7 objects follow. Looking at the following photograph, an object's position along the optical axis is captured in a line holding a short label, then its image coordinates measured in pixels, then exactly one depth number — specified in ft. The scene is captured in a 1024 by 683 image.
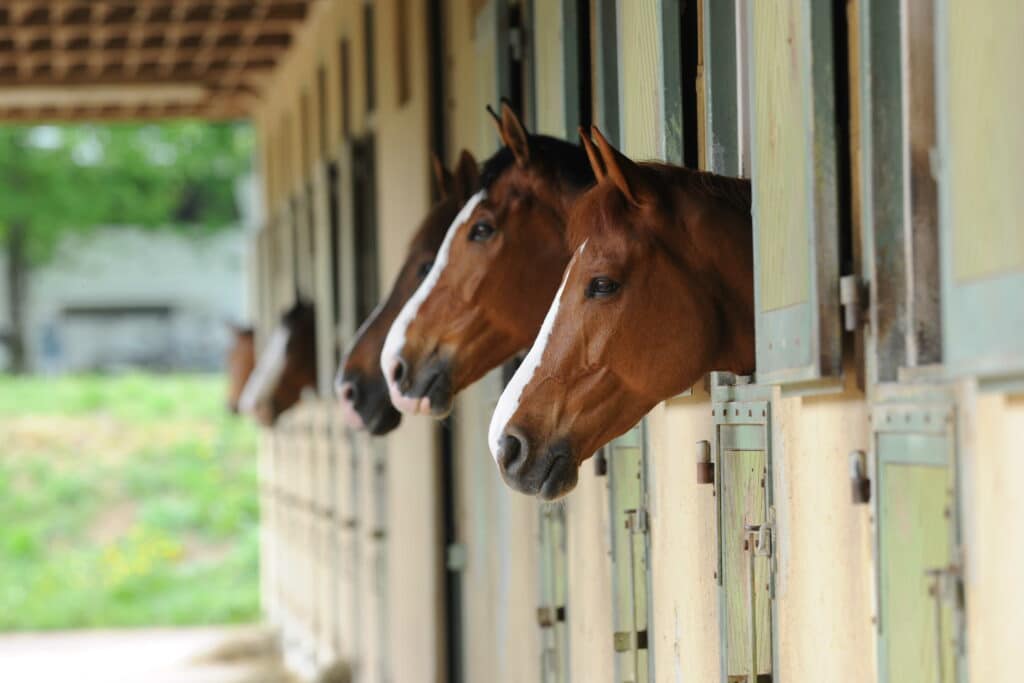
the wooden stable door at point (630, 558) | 27.09
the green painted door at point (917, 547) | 15.92
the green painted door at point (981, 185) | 13.92
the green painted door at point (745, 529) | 21.30
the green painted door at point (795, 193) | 18.31
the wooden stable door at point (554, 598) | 32.48
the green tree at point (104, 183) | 143.43
